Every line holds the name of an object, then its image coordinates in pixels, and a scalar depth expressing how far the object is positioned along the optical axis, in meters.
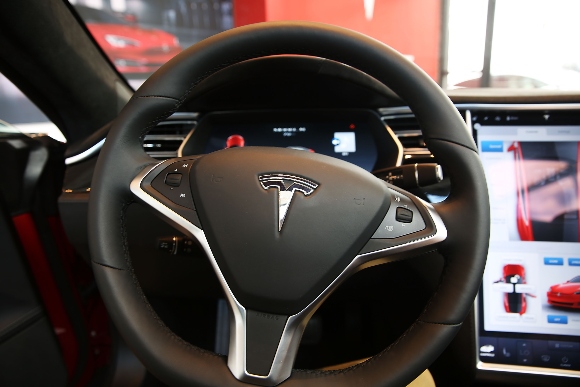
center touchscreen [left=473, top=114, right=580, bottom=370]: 0.94
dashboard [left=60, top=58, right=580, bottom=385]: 0.94
